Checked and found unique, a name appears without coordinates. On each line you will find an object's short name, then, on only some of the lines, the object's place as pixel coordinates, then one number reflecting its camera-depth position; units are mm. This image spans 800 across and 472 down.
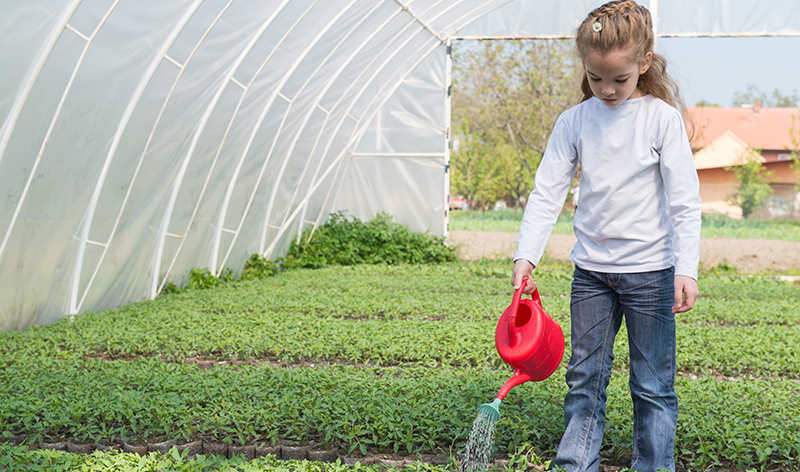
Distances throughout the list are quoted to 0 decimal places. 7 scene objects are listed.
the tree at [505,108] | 17328
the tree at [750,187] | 15266
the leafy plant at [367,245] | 10188
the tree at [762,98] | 32147
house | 15352
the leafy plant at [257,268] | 8727
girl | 2148
